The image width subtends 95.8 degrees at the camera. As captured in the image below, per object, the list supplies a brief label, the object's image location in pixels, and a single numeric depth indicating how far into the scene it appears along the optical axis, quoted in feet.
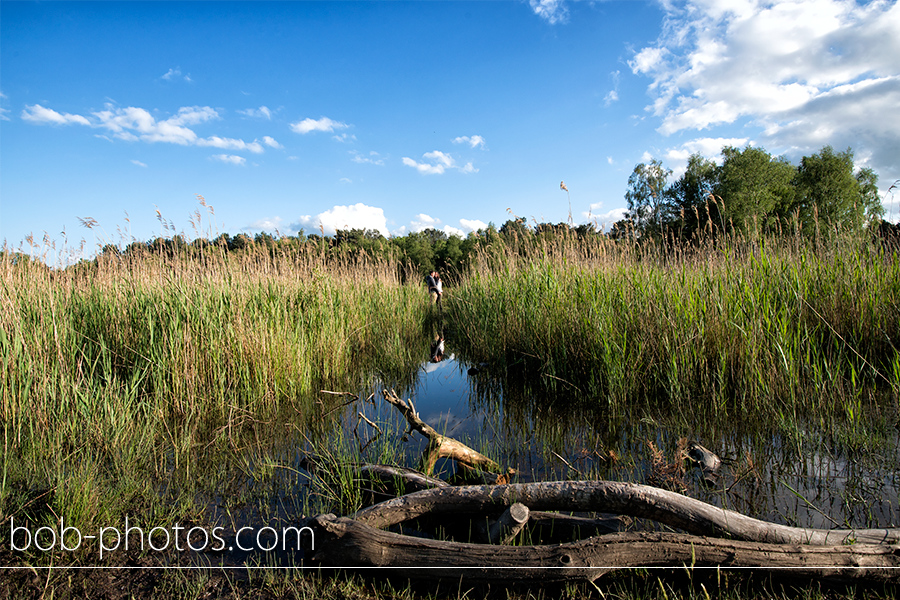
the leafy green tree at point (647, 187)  128.25
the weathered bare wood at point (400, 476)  7.14
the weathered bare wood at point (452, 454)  8.32
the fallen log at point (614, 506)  5.06
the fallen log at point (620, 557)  4.69
